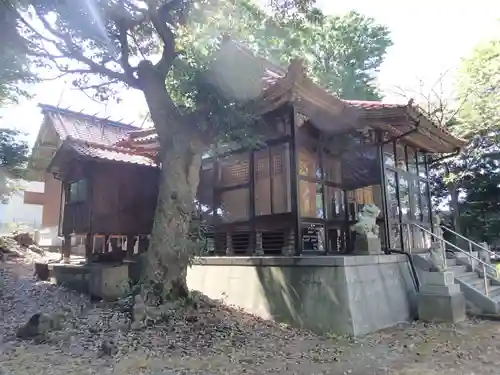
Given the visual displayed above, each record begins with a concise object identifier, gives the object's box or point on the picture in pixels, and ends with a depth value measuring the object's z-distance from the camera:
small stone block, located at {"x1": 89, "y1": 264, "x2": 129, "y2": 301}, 6.98
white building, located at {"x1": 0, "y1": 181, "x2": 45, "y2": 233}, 27.61
